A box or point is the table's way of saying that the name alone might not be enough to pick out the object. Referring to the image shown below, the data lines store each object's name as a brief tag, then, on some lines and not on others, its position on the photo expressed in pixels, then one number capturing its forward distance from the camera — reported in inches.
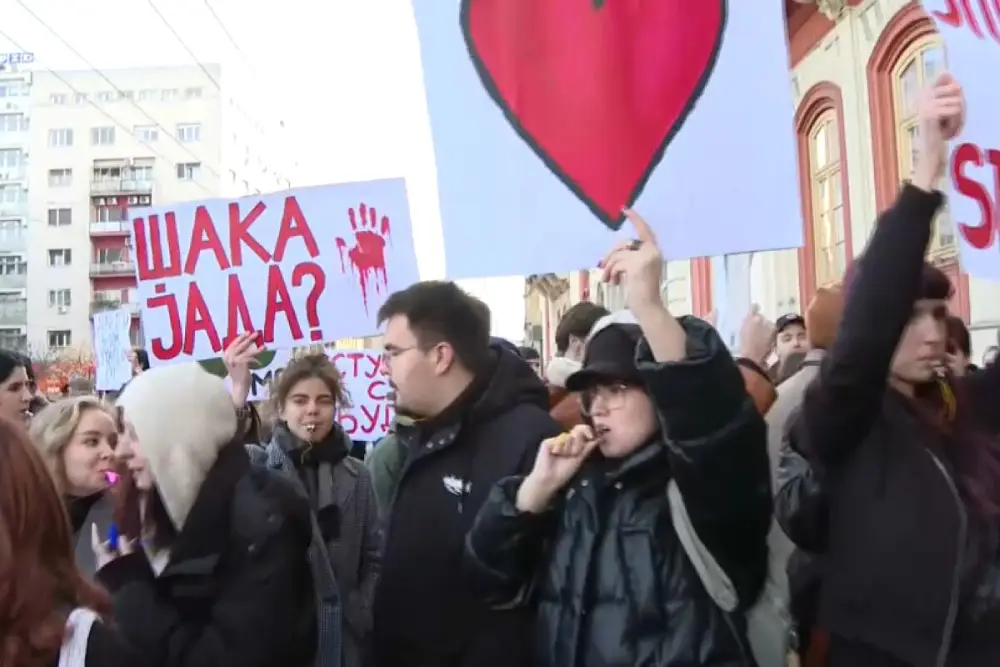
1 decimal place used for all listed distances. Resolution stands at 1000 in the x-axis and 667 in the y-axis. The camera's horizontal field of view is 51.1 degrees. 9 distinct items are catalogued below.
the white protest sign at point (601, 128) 106.7
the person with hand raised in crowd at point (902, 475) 81.2
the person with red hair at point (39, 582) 64.4
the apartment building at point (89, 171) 2778.1
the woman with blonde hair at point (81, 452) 133.6
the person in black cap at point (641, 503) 84.1
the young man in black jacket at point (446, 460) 103.7
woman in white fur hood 87.3
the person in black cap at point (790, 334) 196.4
